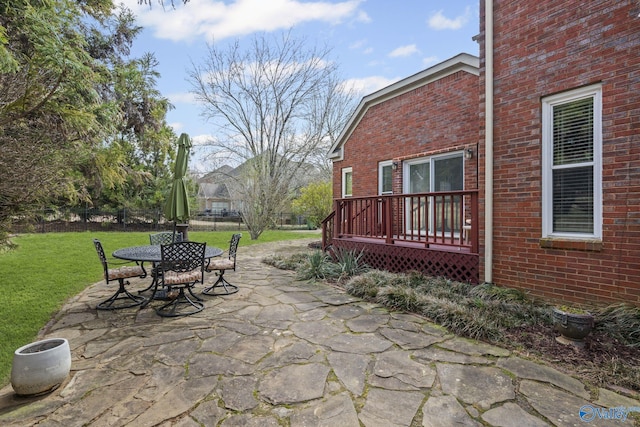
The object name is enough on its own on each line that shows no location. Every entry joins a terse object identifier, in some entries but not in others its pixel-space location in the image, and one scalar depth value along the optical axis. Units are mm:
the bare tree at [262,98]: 16281
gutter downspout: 4773
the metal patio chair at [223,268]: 5516
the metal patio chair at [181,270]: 4402
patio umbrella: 5292
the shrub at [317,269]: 6570
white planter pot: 2498
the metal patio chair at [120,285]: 4750
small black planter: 3168
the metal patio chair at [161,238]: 6361
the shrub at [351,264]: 6496
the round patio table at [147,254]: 4559
